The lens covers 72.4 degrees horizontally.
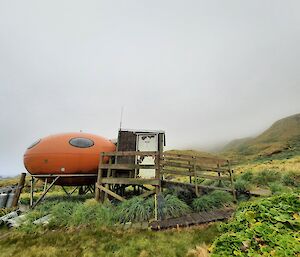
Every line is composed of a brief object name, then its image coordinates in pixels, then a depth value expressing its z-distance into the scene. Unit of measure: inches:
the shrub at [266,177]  596.5
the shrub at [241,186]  434.3
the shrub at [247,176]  628.6
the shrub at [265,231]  147.3
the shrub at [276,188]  406.4
